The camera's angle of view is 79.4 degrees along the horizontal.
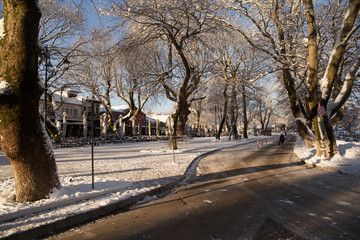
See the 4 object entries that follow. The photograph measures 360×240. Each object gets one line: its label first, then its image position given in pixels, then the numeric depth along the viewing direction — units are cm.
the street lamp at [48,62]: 1442
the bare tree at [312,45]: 975
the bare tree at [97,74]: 2469
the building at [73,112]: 3812
